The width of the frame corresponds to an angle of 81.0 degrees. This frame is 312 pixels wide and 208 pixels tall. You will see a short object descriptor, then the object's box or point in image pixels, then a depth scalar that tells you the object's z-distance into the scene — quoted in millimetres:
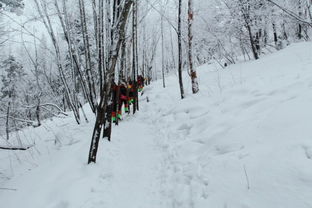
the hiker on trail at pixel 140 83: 16297
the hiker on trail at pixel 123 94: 8734
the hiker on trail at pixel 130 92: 11000
